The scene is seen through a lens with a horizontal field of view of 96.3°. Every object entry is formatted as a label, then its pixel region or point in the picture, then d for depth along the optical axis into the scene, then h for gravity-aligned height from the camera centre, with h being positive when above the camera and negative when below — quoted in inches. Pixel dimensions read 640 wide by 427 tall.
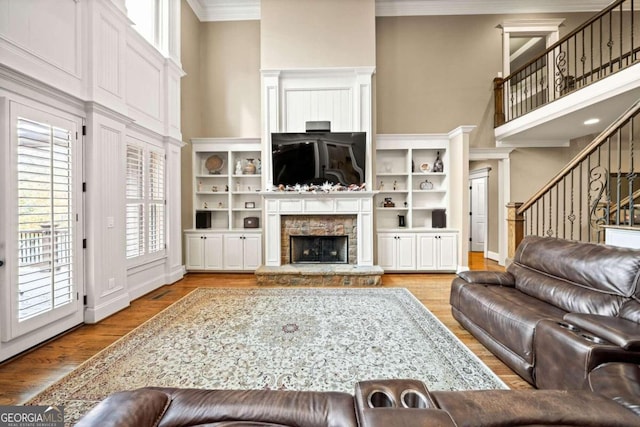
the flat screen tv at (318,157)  199.0 +38.7
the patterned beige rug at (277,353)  79.9 -47.0
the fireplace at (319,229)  202.4 -11.6
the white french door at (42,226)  93.6 -4.4
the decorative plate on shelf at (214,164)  230.7 +39.4
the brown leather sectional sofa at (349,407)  37.0 -27.0
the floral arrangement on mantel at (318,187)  198.8 +17.7
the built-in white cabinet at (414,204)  210.1 +6.6
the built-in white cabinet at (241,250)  212.1 -27.6
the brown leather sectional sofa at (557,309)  60.5 -27.7
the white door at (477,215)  289.4 -3.0
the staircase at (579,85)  223.3 +97.9
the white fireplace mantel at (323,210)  199.2 +1.8
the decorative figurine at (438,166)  222.5 +35.9
